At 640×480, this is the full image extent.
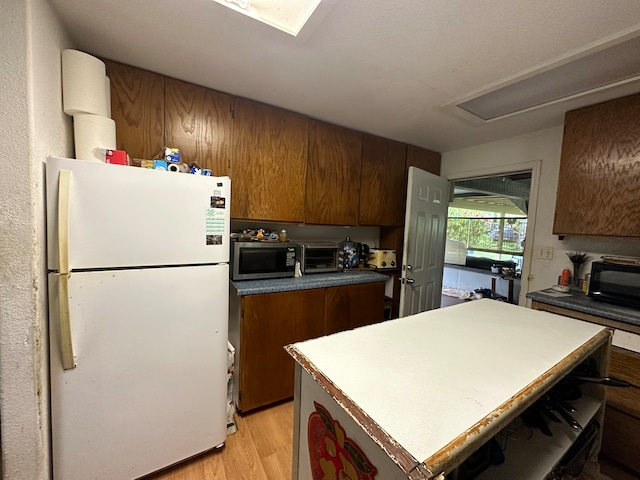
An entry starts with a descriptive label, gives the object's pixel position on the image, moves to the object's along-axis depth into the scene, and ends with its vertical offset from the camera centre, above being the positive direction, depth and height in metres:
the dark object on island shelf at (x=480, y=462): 0.70 -0.67
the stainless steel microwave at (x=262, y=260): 1.75 -0.28
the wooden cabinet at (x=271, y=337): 1.66 -0.80
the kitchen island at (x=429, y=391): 0.45 -0.35
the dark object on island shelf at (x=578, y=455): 0.91 -0.82
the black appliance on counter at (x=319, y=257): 2.09 -0.28
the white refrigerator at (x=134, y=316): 1.02 -0.46
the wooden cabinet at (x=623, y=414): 1.33 -0.95
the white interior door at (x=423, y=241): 2.20 -0.11
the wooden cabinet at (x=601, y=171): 1.52 +0.44
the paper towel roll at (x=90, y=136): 1.19 +0.38
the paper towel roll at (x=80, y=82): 1.15 +0.61
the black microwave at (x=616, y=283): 1.49 -0.28
